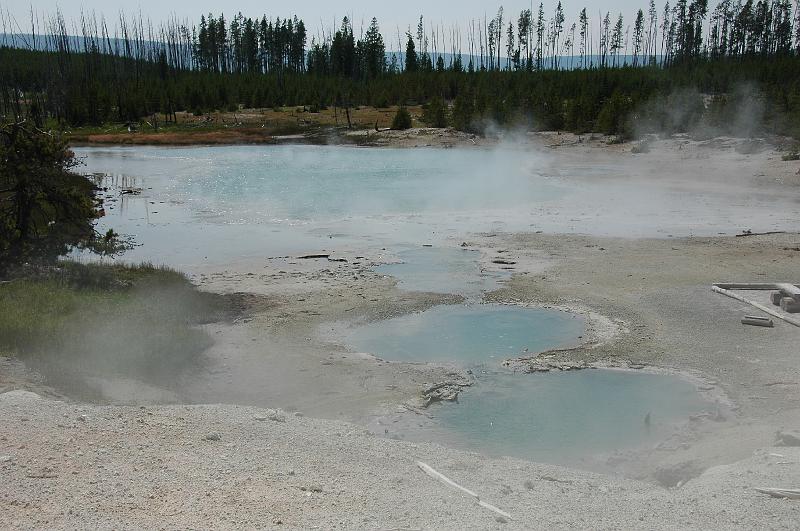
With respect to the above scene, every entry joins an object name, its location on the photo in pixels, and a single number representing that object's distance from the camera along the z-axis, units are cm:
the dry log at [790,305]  1206
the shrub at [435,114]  5572
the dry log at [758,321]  1149
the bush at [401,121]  5535
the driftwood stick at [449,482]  569
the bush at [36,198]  1347
